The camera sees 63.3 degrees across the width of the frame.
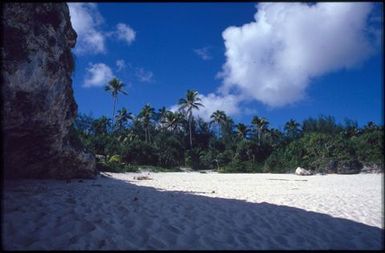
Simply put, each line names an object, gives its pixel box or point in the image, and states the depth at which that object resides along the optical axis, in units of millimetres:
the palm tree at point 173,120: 59938
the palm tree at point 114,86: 60812
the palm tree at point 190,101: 59750
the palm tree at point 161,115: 63562
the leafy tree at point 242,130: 58688
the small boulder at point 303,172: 28631
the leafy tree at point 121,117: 65562
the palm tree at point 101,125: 60219
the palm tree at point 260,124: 59938
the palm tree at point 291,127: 64750
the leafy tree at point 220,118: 65000
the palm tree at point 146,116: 59762
